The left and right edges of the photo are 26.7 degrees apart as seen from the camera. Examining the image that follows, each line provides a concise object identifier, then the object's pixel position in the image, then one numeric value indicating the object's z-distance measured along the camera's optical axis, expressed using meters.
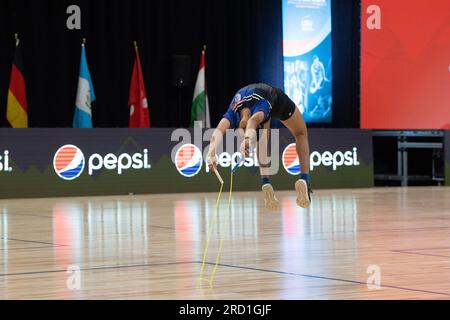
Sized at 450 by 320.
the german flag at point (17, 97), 18.81
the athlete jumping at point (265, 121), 9.12
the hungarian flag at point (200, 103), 20.47
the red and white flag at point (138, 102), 20.08
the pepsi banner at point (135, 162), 17.22
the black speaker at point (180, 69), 20.39
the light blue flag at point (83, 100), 19.39
